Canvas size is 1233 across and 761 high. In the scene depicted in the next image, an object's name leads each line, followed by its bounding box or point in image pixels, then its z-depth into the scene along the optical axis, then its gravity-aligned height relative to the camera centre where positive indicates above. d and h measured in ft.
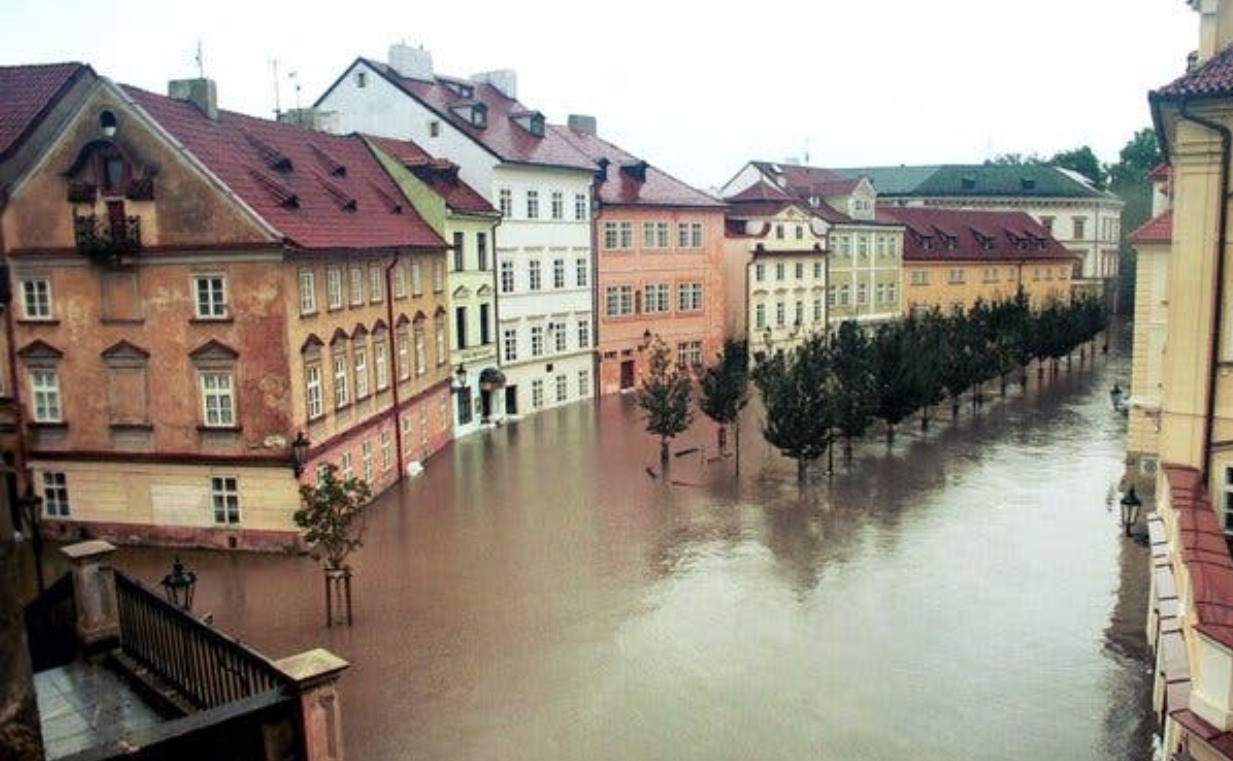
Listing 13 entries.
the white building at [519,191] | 131.64 +11.56
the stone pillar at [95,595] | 36.09 -10.74
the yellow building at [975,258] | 218.59 +2.31
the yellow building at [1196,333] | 45.27 -3.11
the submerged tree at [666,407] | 106.42 -13.29
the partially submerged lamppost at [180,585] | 55.77 -16.07
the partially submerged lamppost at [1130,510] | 74.23 -18.37
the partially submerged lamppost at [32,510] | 60.49 -15.26
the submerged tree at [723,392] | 110.42 -12.46
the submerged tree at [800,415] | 95.66 -13.06
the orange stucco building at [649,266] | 152.25 +1.66
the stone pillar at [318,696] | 26.73 -10.64
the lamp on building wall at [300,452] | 75.20 -12.06
